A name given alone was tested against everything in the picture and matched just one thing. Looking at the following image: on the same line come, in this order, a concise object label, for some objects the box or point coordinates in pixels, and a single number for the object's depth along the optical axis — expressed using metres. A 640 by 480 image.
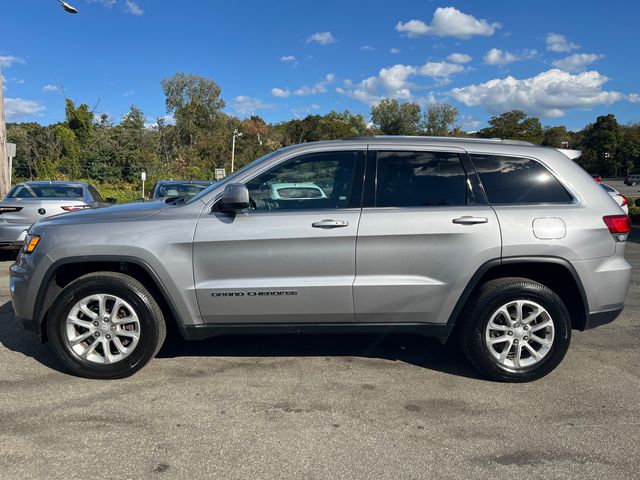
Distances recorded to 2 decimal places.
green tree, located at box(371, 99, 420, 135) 83.50
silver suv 3.78
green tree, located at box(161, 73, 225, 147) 77.31
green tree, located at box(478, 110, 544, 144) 63.88
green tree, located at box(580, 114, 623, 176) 75.56
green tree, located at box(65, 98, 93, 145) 47.41
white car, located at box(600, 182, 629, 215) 12.83
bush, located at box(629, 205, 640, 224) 15.98
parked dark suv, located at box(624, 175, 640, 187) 54.84
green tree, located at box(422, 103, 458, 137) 85.31
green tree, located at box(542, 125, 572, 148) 85.99
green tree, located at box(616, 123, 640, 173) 74.12
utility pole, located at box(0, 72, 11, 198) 15.12
